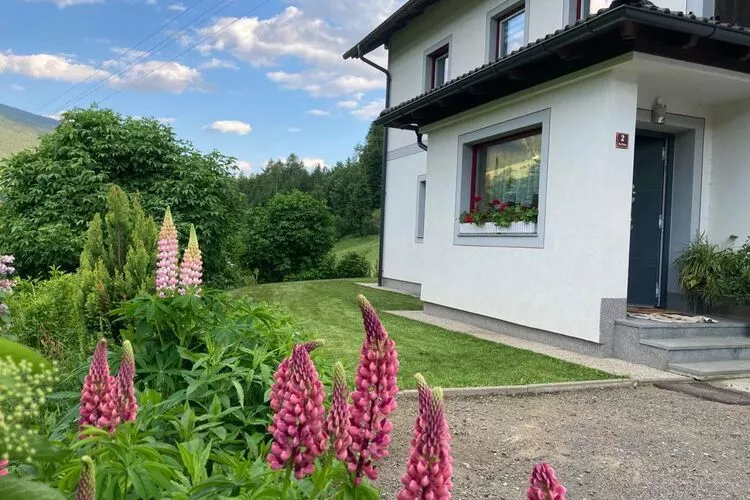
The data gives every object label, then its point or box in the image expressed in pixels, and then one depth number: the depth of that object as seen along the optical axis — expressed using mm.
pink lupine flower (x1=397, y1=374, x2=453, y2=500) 1164
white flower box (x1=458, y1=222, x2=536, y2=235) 7951
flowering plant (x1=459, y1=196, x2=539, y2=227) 7965
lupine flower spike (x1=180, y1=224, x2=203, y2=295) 3719
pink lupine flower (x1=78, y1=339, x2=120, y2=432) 1534
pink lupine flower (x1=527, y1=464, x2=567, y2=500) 991
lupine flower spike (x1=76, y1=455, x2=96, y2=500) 877
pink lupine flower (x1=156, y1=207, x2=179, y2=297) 3789
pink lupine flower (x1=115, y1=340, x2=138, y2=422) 1578
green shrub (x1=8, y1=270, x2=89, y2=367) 4625
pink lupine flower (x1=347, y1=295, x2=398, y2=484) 1377
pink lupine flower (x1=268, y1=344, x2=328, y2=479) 1337
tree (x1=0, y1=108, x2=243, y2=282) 9859
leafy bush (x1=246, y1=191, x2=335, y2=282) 22250
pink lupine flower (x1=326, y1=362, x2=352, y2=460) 1355
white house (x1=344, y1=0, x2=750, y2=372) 6469
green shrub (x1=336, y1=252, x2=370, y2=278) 21828
